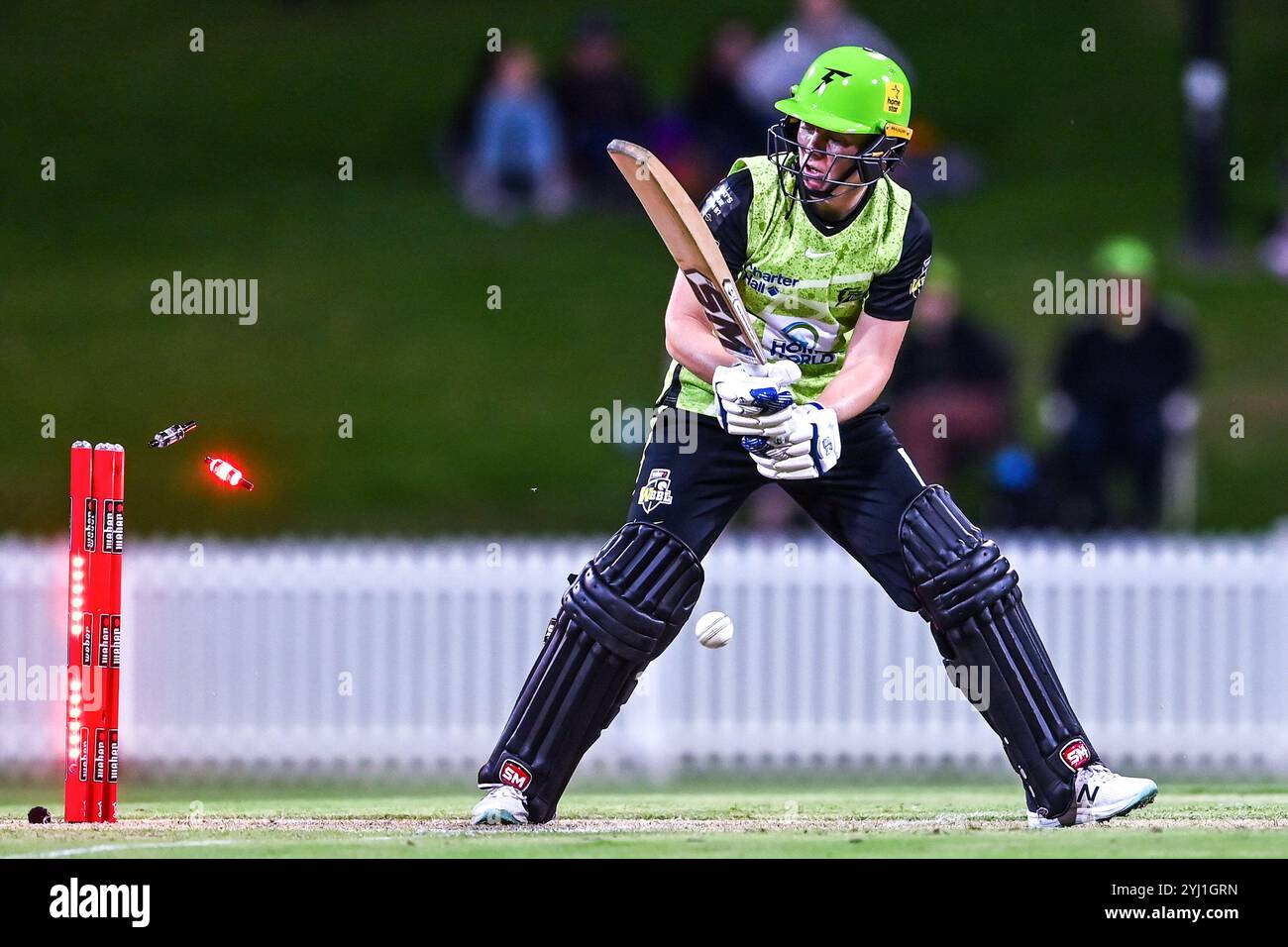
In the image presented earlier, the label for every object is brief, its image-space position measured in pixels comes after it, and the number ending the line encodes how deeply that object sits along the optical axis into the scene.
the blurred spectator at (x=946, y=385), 10.95
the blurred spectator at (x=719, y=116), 13.34
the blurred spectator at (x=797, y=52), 13.02
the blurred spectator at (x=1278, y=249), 13.86
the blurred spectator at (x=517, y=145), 14.70
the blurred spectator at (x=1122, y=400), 11.05
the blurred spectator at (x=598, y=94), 14.43
